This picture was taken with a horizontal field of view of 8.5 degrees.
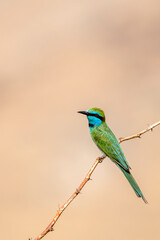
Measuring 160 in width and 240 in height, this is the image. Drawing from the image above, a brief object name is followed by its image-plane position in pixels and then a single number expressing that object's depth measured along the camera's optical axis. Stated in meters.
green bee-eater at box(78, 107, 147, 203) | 10.23
